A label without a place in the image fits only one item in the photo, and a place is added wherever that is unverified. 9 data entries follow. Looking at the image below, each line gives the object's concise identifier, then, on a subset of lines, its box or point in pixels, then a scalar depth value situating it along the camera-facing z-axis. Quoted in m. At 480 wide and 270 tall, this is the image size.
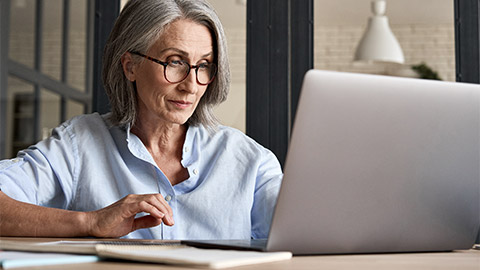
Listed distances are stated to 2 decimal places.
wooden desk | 0.69
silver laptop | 0.79
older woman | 1.64
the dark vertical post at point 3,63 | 3.16
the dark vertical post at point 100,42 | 2.21
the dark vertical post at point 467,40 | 2.16
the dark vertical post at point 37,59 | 3.26
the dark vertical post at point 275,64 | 2.16
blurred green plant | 2.39
